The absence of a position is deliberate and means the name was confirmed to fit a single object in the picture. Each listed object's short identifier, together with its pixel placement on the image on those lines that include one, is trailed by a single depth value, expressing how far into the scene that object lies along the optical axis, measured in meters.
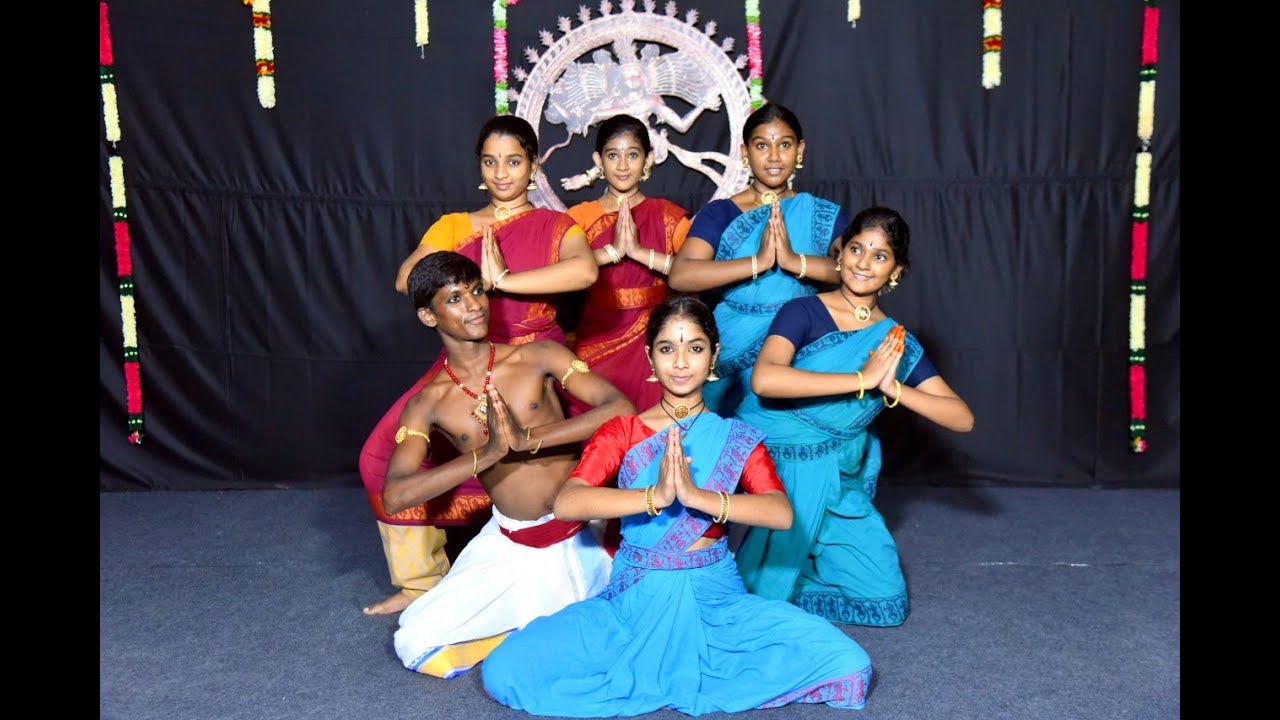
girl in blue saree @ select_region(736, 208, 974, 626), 3.31
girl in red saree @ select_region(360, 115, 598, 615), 3.66
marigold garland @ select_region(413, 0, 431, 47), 5.01
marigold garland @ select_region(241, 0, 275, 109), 4.97
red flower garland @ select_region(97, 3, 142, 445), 5.05
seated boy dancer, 3.19
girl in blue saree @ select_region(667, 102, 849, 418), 3.66
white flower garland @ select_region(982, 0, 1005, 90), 4.92
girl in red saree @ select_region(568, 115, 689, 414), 3.88
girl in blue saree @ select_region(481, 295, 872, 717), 2.85
